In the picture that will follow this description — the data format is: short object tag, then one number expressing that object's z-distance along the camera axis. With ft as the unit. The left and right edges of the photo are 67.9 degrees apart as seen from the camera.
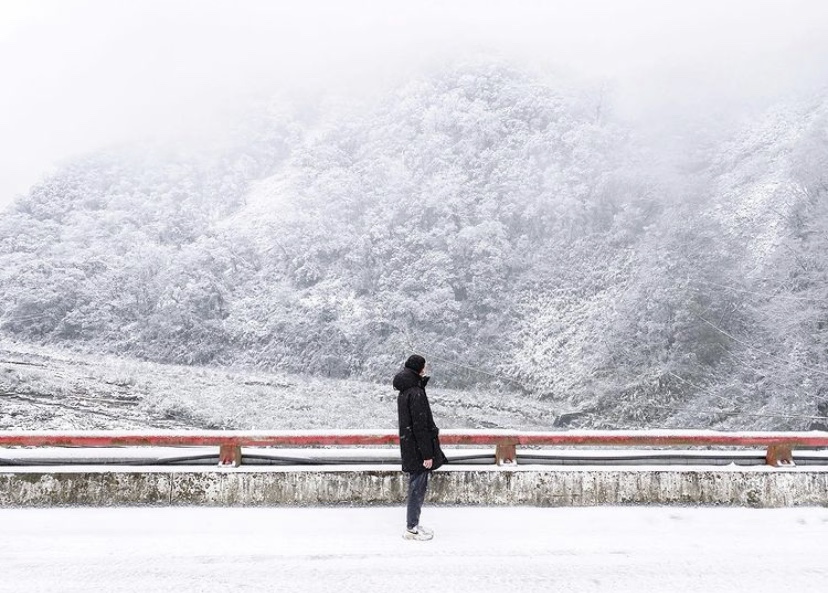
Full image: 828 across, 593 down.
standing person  17.89
